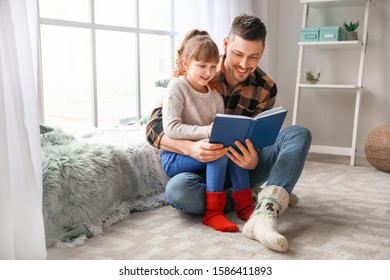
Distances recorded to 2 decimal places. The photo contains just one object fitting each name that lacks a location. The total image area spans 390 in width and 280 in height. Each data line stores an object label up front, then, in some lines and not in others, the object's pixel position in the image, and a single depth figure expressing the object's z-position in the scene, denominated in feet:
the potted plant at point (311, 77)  10.03
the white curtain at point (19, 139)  3.81
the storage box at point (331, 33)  9.29
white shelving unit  9.34
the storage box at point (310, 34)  9.55
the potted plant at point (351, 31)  9.62
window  7.37
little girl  5.15
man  4.86
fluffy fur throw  4.86
